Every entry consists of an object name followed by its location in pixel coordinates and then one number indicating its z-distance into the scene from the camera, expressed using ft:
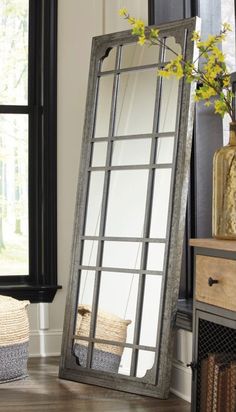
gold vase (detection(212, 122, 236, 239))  11.39
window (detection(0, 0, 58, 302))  18.06
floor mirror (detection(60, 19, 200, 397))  14.17
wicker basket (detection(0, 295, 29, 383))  15.07
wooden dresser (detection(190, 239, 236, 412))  10.77
